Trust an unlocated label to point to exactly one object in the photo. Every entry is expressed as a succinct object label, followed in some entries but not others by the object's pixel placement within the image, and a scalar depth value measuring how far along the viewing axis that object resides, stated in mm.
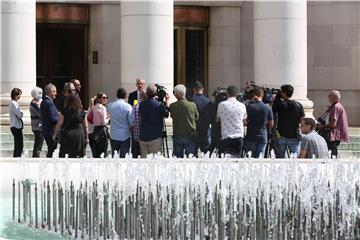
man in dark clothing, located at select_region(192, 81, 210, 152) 21484
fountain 14586
